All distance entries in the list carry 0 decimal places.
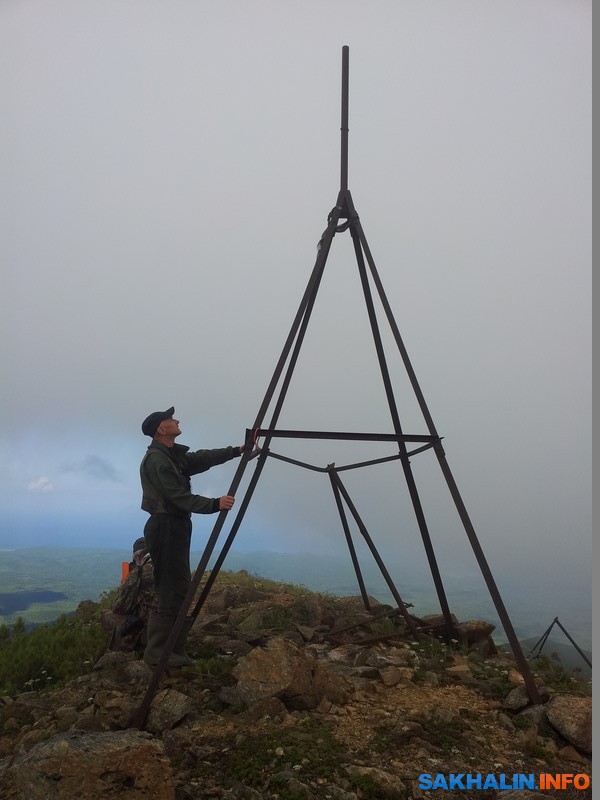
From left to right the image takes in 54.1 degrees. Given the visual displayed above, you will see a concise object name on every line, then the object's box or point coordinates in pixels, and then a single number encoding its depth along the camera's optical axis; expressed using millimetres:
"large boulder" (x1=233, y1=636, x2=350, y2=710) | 4965
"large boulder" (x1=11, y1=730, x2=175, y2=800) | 3645
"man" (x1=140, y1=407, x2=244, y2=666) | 5656
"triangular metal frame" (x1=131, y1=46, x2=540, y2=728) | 5145
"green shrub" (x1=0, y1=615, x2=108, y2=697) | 6359
